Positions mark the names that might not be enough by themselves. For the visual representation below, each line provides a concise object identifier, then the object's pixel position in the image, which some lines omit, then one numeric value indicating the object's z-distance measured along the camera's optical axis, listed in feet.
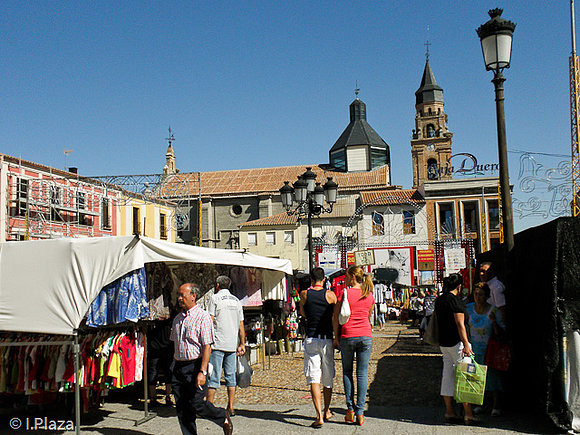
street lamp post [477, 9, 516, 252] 22.34
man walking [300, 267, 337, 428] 20.40
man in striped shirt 17.16
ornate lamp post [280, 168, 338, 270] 43.68
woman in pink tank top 20.39
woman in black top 19.86
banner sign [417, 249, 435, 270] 97.09
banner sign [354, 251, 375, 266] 61.11
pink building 92.07
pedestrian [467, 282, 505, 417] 21.20
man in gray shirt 21.11
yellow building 125.90
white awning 19.53
